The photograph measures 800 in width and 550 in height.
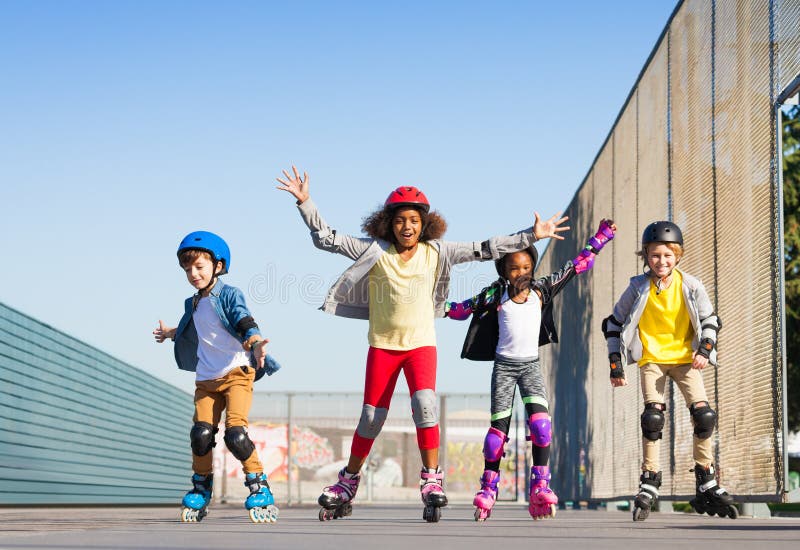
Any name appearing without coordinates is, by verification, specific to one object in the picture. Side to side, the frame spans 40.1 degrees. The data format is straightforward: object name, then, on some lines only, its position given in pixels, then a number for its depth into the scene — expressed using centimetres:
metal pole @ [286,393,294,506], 2350
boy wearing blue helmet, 572
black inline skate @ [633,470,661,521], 604
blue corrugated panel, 1234
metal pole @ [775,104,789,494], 587
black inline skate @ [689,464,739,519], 614
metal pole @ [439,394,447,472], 2311
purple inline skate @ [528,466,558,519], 653
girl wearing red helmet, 607
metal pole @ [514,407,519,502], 2156
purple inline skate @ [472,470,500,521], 625
